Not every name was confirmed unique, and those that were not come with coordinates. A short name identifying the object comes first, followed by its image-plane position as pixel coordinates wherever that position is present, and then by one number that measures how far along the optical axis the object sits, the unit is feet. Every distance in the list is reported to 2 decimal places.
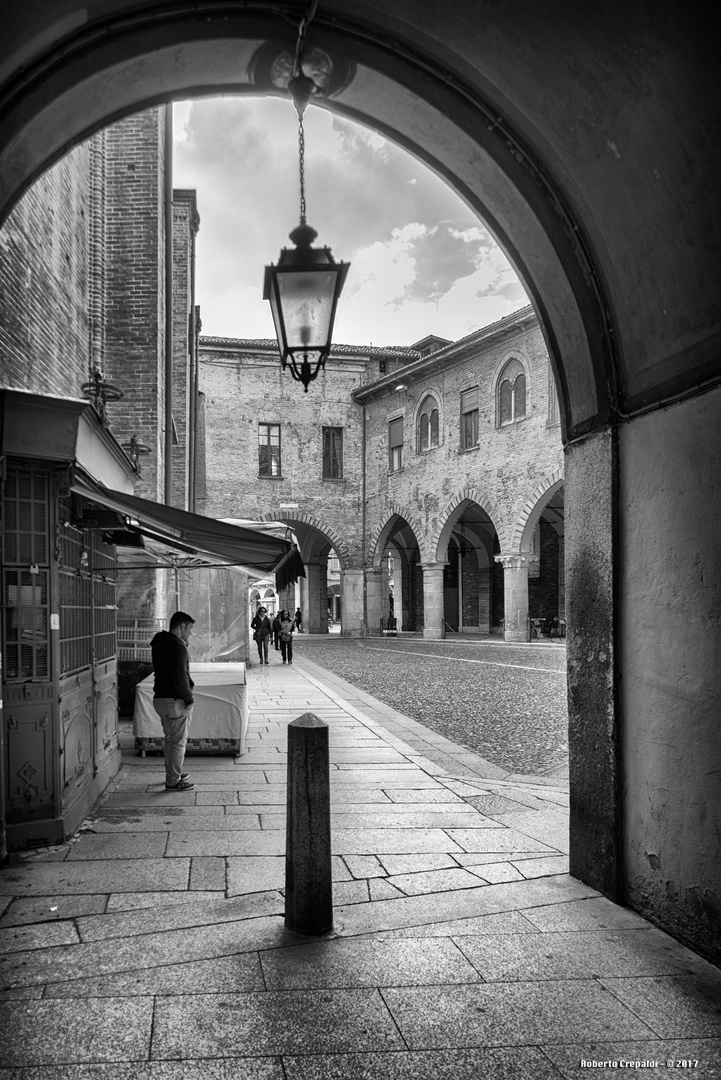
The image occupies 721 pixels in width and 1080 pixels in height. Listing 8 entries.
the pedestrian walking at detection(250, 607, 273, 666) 63.00
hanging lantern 12.76
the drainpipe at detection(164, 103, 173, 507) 39.34
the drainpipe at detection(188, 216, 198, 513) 60.18
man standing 20.99
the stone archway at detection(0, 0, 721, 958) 10.84
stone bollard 11.53
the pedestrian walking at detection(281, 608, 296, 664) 61.44
